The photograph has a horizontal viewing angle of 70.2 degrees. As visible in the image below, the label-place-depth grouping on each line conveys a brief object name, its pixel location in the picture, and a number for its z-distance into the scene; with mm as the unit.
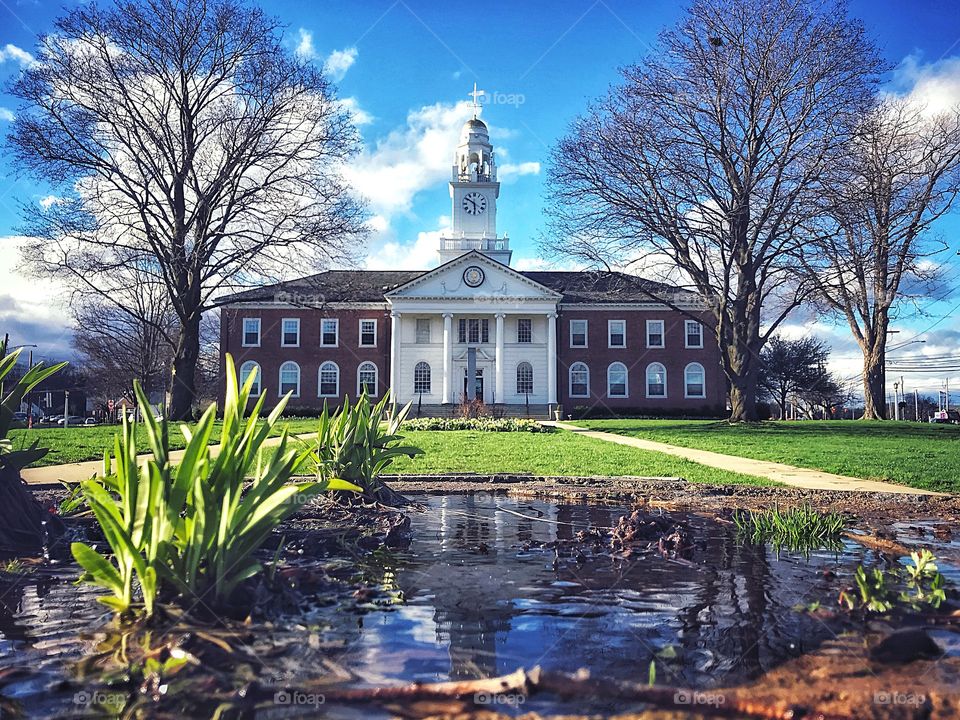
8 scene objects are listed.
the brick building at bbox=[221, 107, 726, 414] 45312
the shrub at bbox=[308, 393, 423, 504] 6117
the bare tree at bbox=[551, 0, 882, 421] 22297
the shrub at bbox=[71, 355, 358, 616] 2857
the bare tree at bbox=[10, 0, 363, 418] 23750
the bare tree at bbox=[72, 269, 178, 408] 36594
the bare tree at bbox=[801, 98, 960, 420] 21609
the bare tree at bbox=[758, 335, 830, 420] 61812
